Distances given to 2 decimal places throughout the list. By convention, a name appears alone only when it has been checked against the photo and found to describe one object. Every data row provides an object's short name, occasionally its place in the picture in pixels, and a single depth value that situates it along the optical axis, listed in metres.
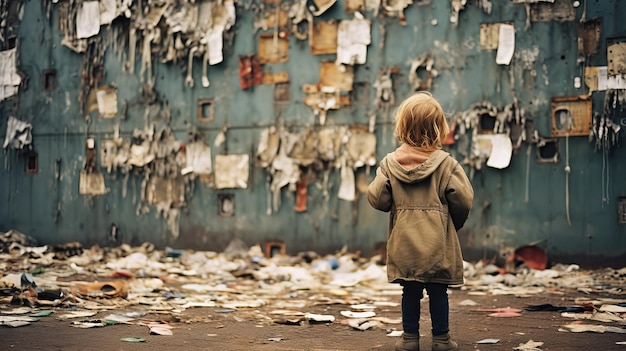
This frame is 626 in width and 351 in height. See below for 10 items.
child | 4.73
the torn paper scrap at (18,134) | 13.67
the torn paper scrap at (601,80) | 10.29
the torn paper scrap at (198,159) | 12.36
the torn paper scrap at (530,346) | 5.07
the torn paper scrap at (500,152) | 10.66
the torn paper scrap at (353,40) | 11.45
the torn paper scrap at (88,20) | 13.14
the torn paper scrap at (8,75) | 13.80
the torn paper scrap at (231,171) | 12.14
